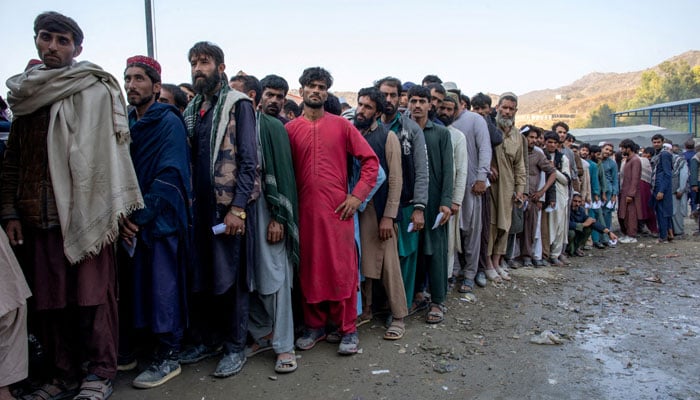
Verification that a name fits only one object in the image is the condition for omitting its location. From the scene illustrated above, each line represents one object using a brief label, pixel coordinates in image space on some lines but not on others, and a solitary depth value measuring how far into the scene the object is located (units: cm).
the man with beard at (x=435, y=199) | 450
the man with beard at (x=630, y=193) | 1009
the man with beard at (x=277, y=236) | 341
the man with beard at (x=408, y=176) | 421
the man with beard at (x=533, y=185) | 701
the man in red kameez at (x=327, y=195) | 357
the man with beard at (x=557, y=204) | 739
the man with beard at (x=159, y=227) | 309
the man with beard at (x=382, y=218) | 405
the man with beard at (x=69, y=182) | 278
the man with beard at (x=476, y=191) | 546
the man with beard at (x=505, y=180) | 592
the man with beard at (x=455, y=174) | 488
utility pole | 717
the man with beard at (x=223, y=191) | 321
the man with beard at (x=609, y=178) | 966
